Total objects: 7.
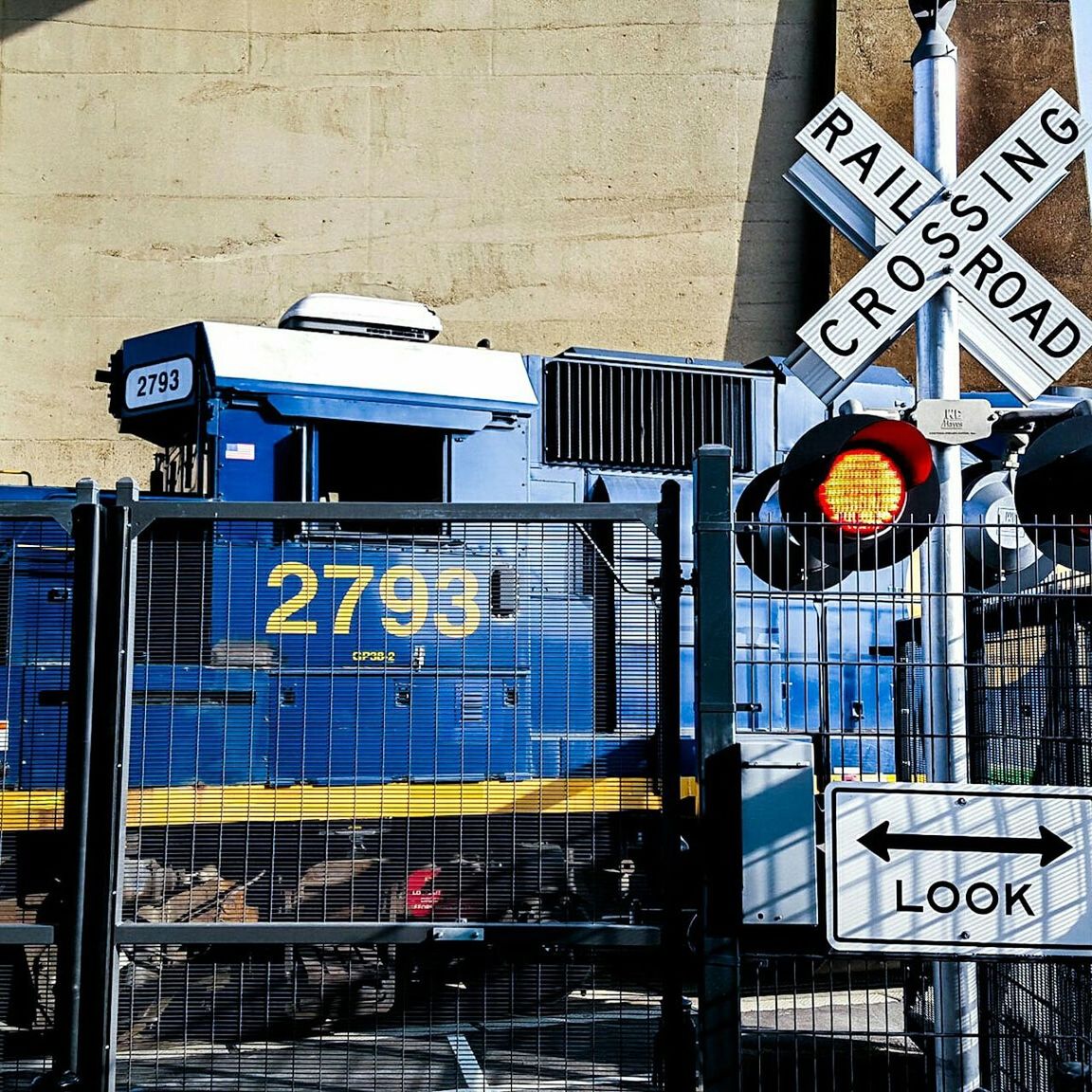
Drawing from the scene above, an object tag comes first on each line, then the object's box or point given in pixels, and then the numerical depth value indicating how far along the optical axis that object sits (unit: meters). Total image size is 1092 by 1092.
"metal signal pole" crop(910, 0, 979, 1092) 4.50
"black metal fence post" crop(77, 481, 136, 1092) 3.95
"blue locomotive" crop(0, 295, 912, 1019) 4.25
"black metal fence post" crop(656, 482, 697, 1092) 3.99
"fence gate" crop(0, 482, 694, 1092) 4.02
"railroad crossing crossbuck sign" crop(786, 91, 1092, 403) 5.02
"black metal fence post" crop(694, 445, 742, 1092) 3.98
